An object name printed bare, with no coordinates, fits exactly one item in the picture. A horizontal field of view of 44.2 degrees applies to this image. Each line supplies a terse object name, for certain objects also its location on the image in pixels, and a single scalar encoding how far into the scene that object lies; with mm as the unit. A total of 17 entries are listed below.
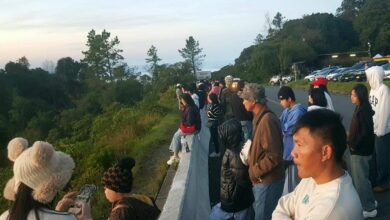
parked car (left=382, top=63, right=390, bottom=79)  35031
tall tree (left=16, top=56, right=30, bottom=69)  80125
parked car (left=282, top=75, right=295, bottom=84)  62719
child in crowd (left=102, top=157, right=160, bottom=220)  3420
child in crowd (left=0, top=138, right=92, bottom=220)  2778
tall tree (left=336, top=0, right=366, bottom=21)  111000
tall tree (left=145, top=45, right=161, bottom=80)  89875
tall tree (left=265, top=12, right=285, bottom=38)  120288
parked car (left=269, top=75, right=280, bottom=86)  64250
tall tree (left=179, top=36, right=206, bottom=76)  106562
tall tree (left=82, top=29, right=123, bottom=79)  79750
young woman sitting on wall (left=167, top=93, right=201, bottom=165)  9375
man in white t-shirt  2268
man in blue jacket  5551
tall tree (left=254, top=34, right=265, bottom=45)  115262
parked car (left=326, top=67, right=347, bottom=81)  45375
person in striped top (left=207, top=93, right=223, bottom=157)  10930
